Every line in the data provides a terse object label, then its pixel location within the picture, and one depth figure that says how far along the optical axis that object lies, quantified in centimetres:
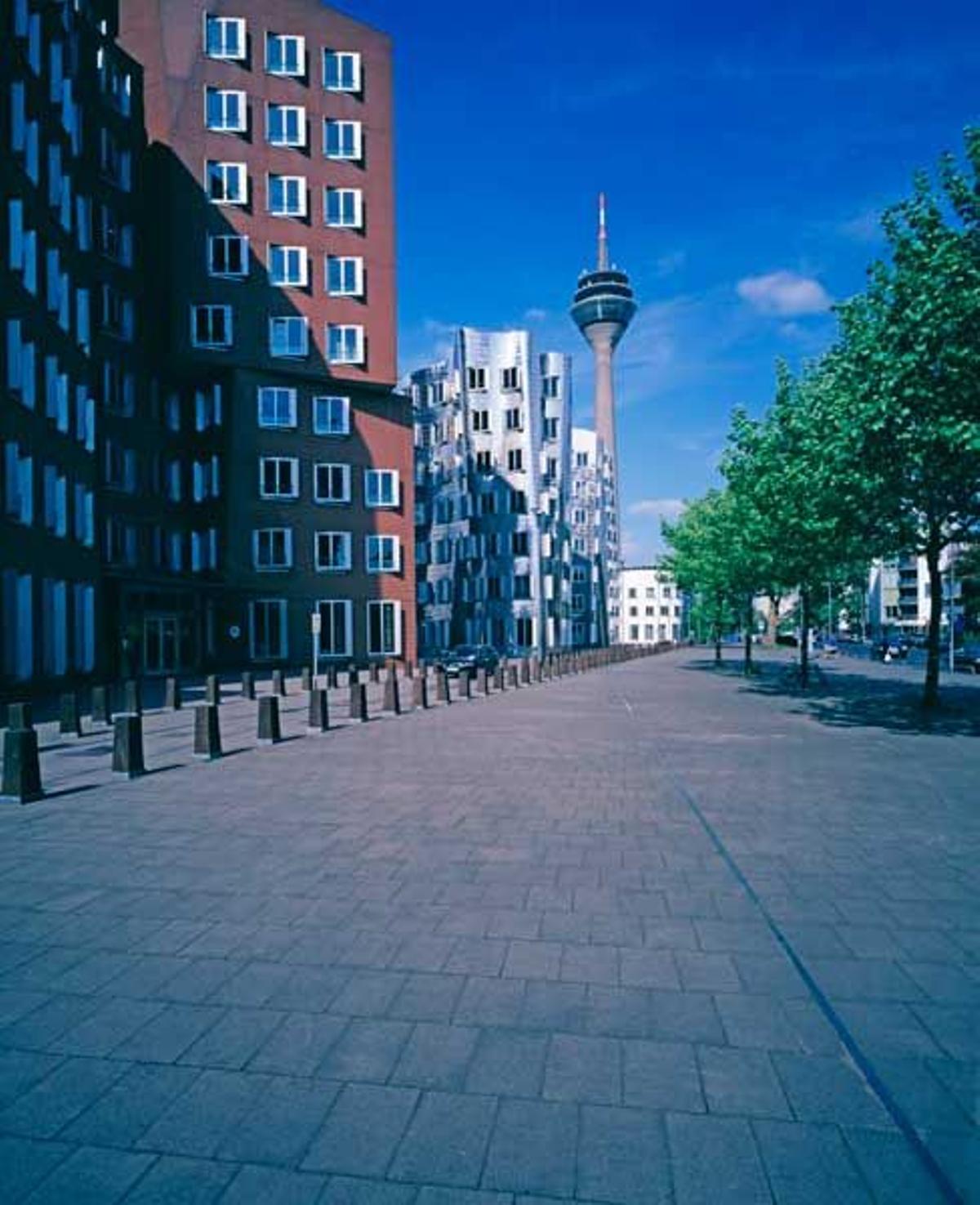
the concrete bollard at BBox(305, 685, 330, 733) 1571
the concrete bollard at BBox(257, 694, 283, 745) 1388
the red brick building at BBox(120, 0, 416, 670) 3659
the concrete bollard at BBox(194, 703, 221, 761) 1237
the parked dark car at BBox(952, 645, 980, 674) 3850
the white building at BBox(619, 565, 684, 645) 14025
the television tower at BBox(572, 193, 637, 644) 11948
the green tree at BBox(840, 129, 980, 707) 1239
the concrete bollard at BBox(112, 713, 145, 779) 1077
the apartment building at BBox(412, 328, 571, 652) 6125
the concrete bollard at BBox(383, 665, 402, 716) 1906
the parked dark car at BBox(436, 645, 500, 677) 3571
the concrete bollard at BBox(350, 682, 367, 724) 1731
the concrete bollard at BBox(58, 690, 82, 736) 1565
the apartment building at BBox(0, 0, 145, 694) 2255
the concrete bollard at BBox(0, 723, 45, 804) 935
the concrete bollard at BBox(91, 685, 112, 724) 1775
